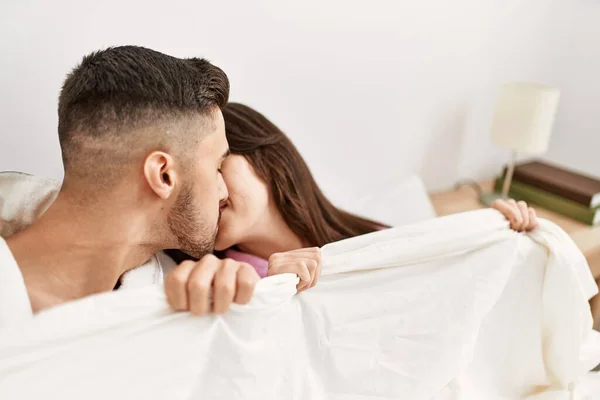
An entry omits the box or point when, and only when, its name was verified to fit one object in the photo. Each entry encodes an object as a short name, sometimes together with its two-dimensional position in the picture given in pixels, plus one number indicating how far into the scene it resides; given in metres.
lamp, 1.64
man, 0.71
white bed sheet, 0.64
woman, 1.06
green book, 1.67
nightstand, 1.57
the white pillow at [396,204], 1.51
